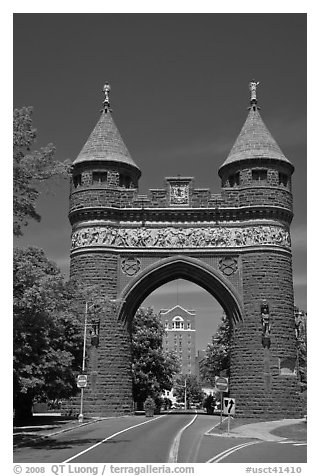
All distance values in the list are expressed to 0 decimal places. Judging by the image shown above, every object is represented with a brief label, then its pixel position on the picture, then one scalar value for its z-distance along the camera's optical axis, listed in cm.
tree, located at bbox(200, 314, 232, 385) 5600
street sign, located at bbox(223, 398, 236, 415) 2511
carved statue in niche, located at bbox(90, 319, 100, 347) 3953
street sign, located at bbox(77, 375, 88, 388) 3322
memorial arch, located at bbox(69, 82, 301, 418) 3931
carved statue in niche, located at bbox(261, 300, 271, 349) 3919
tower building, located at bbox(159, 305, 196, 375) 16350
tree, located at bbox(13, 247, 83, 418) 1927
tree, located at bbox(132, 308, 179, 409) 5788
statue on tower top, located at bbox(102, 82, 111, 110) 4584
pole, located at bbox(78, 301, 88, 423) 3422
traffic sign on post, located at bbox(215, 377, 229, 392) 2578
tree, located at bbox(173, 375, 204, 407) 12888
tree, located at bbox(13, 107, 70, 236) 1902
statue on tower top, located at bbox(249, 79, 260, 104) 4528
